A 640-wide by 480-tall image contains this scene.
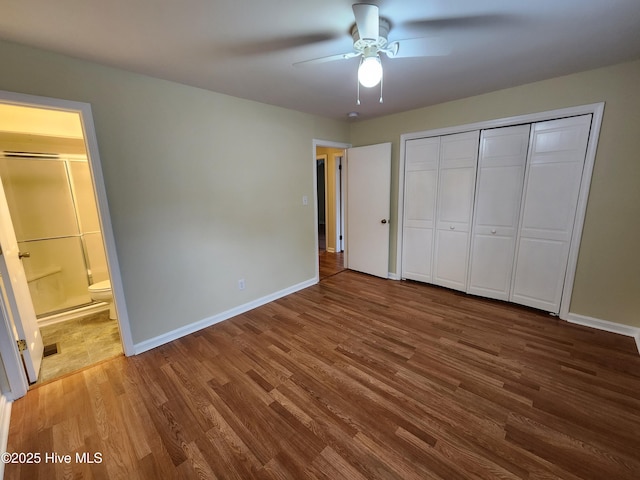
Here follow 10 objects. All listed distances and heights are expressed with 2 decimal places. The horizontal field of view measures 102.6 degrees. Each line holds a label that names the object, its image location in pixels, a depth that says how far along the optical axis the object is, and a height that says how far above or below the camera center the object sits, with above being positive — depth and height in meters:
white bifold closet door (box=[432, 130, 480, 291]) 3.07 -0.18
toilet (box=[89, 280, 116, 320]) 2.79 -0.99
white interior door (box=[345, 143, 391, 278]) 3.74 -0.19
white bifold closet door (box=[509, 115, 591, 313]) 2.44 -0.18
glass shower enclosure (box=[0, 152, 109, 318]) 2.82 -0.30
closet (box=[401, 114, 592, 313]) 2.54 -0.18
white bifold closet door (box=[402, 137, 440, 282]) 3.36 -0.16
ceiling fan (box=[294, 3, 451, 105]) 1.36 +0.88
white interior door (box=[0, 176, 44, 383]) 1.77 -0.70
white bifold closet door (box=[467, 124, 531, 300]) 2.76 -0.19
